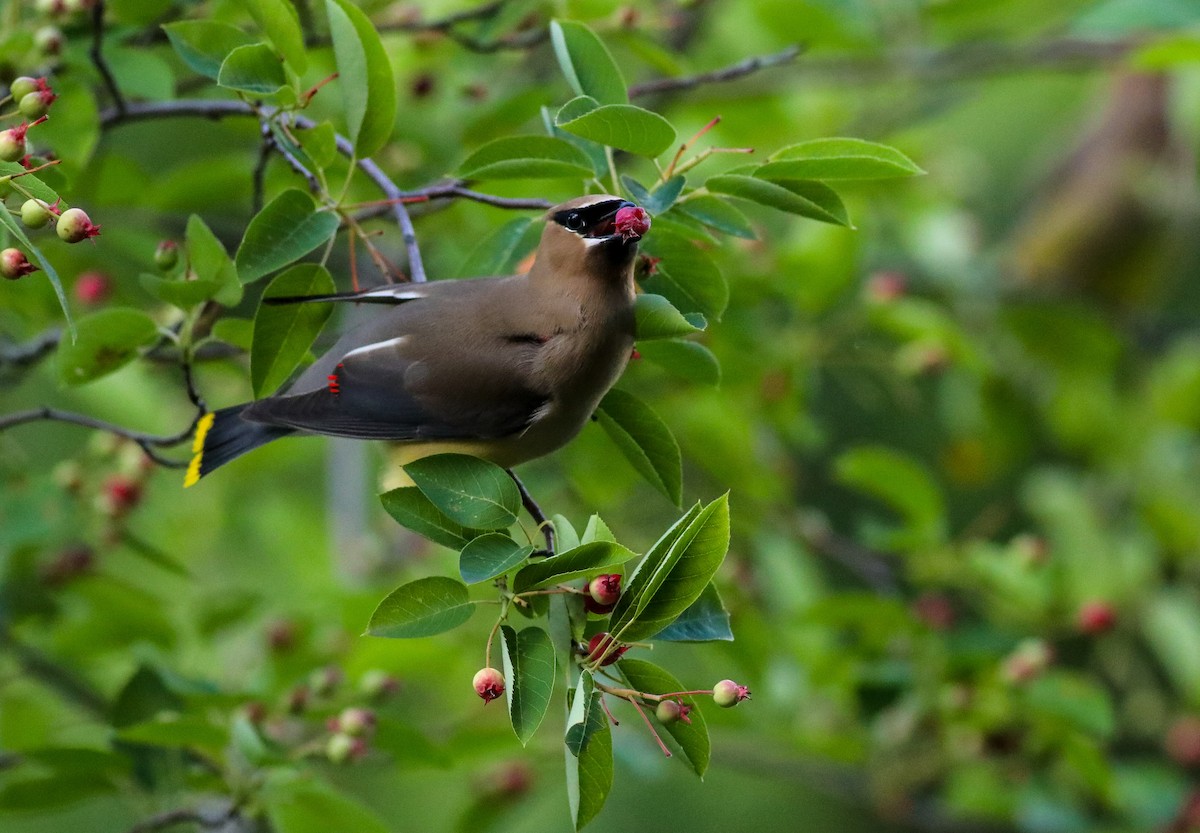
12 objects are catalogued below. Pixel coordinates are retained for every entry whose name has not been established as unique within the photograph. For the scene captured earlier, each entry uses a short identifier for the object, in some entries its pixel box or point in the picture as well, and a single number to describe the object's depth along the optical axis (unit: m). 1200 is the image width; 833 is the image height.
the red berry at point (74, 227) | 5.76
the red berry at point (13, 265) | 5.78
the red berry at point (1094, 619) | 6.13
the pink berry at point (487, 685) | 5.78
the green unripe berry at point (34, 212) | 5.76
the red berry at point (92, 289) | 6.04
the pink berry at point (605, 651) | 5.78
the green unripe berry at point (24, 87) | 5.81
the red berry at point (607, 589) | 5.77
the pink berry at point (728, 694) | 5.79
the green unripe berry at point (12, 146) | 5.77
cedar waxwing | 5.85
